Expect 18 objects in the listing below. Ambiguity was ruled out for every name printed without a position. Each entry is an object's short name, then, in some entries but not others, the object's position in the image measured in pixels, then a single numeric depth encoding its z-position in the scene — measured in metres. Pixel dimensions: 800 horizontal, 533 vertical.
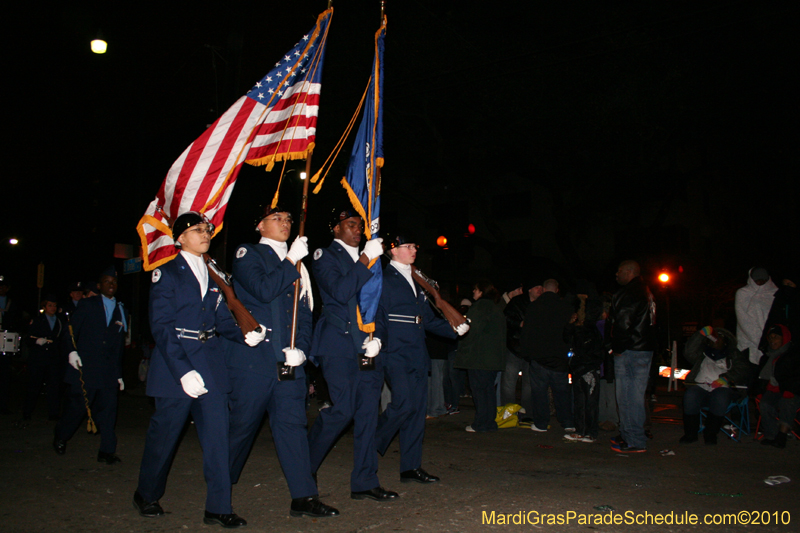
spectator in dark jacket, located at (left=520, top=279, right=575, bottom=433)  8.12
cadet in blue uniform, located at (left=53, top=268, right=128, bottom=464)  6.49
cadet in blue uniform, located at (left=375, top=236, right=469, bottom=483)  5.30
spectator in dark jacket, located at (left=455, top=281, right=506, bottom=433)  8.33
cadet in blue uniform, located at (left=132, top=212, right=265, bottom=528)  4.18
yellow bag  8.52
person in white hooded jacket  7.87
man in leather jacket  6.84
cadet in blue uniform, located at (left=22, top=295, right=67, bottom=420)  9.55
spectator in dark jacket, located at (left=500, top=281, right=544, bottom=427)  9.20
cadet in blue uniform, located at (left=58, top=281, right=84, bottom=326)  9.94
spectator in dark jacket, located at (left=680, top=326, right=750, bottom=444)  7.33
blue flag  5.08
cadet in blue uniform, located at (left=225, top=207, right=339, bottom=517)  4.37
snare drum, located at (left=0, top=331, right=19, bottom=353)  9.44
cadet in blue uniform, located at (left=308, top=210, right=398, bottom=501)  4.81
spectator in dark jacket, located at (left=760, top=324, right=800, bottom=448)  7.16
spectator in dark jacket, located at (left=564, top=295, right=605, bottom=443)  7.62
